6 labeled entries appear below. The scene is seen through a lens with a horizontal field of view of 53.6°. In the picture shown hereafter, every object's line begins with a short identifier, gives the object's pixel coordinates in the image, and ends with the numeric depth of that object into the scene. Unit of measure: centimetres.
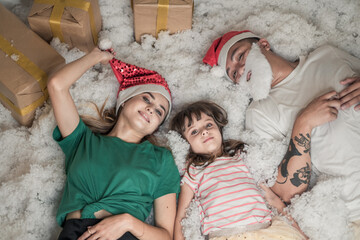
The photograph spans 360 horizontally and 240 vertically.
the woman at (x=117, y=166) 128
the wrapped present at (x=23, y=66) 144
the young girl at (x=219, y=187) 133
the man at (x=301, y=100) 137
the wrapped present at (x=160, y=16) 162
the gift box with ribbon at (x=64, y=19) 158
